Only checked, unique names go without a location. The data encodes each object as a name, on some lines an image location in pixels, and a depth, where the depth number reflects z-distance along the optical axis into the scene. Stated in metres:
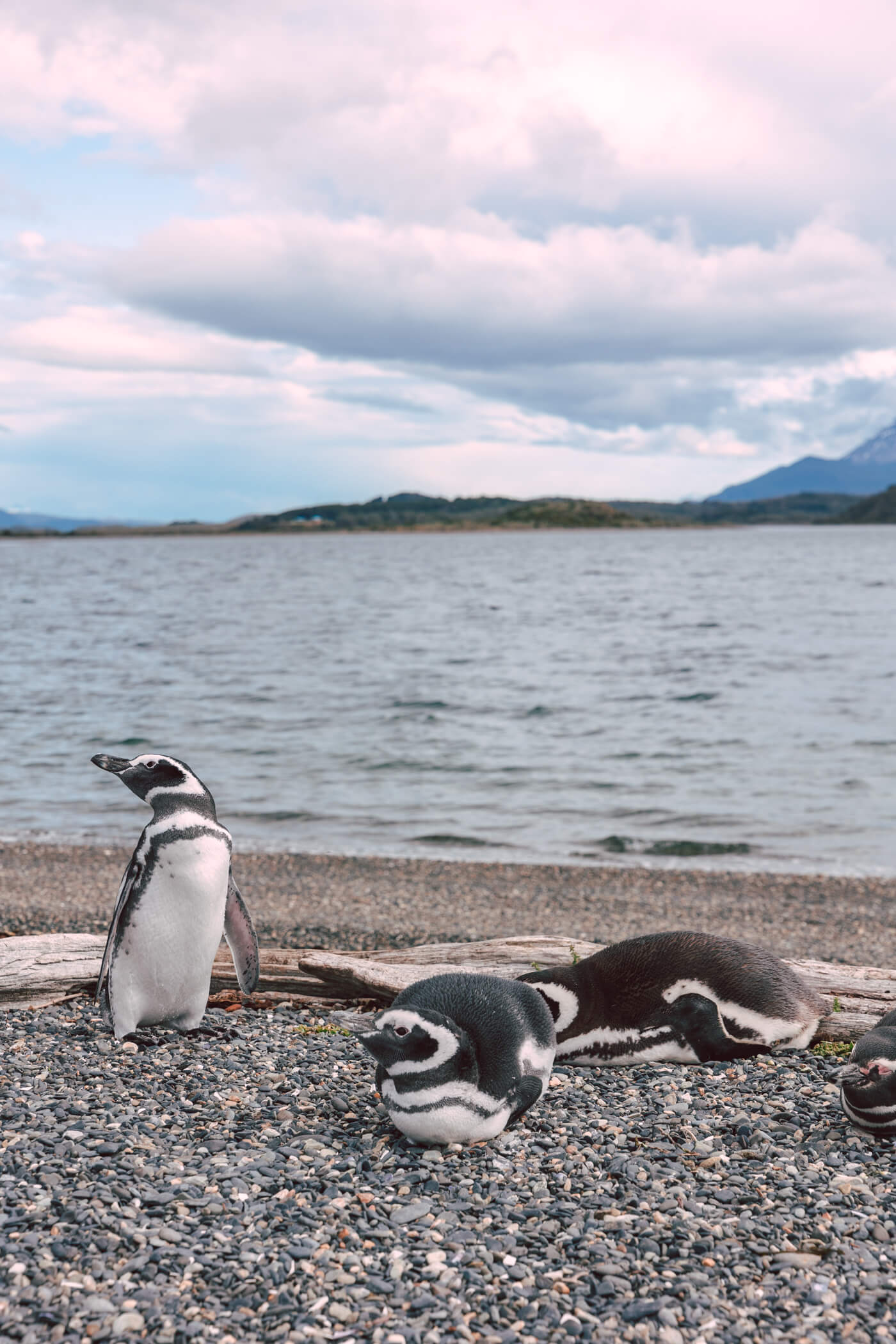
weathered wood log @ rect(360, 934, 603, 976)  7.08
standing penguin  5.94
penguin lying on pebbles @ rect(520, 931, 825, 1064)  5.55
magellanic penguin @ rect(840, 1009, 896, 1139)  4.59
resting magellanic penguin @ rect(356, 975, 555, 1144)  4.50
